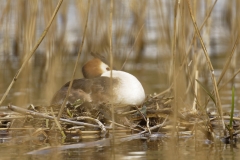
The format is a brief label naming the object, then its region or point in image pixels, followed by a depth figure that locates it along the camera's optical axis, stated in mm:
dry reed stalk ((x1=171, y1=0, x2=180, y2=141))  8159
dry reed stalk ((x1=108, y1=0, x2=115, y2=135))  8119
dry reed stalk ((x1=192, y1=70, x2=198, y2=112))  10414
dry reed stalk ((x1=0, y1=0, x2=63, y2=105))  8484
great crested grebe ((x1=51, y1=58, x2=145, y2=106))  11578
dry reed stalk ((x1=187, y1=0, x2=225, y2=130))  8491
